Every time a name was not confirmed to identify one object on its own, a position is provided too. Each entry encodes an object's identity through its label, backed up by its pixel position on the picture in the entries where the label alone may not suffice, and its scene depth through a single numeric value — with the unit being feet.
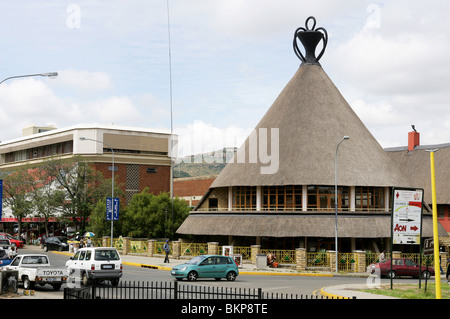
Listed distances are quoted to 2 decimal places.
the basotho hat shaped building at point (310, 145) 168.55
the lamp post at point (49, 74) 95.61
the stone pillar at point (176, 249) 169.50
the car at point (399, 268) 128.77
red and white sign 96.12
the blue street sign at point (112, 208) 174.70
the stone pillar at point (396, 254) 143.33
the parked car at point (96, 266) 94.53
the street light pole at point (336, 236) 142.64
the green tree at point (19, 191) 246.47
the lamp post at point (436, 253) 76.02
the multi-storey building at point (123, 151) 277.44
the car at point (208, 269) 109.19
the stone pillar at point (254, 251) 152.87
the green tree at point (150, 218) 206.39
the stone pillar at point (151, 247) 177.58
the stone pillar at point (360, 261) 144.36
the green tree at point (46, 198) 233.96
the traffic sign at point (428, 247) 85.30
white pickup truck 87.56
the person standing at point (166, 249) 152.87
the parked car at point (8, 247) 135.64
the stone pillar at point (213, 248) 157.69
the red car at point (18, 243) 203.31
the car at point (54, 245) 207.00
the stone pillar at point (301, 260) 144.23
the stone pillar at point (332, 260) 144.15
